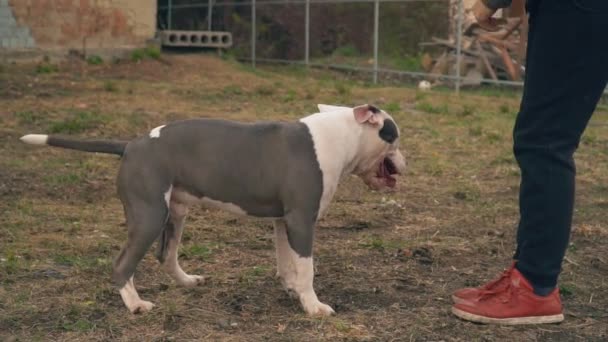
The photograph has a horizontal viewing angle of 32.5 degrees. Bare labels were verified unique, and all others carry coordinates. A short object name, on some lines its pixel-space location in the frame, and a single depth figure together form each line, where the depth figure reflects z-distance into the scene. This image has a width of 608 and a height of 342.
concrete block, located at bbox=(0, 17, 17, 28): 16.00
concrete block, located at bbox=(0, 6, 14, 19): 16.00
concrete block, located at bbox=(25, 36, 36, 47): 16.19
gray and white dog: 4.71
